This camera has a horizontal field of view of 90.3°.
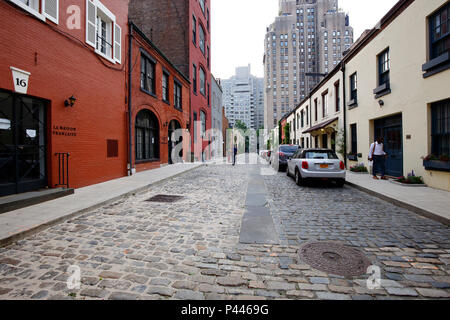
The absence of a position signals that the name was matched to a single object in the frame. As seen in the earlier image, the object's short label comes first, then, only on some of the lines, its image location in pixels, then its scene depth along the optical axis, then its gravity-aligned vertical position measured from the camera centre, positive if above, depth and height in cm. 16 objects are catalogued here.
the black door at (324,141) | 1791 +139
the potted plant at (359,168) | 1136 -55
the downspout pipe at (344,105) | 1359 +324
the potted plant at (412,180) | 753 -80
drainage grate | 652 -118
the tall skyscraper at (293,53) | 8725 +4169
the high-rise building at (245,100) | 15362 +4030
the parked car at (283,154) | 1396 +26
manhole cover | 269 -134
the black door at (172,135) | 1777 +193
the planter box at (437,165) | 653 -25
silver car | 830 -34
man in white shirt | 907 +5
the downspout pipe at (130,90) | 1070 +334
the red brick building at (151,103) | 1145 +344
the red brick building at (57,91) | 557 +208
